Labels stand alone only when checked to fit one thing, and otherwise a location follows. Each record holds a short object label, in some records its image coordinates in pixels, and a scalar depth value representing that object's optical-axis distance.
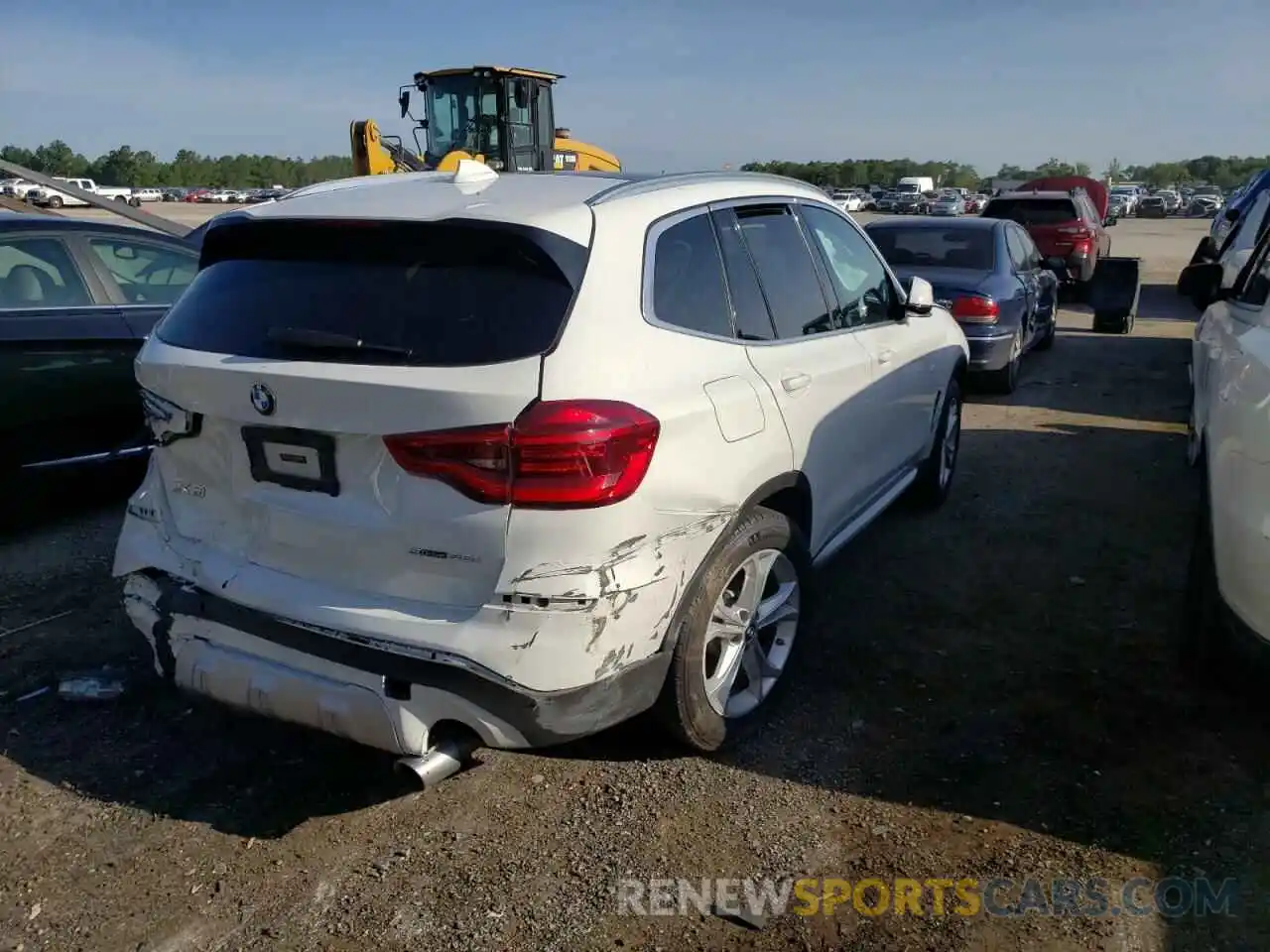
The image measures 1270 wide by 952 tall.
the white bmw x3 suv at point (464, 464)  2.41
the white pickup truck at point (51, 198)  42.43
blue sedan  8.29
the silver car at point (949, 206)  50.16
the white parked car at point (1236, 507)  2.88
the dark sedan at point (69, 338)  4.93
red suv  14.46
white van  67.38
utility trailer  12.50
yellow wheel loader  15.51
